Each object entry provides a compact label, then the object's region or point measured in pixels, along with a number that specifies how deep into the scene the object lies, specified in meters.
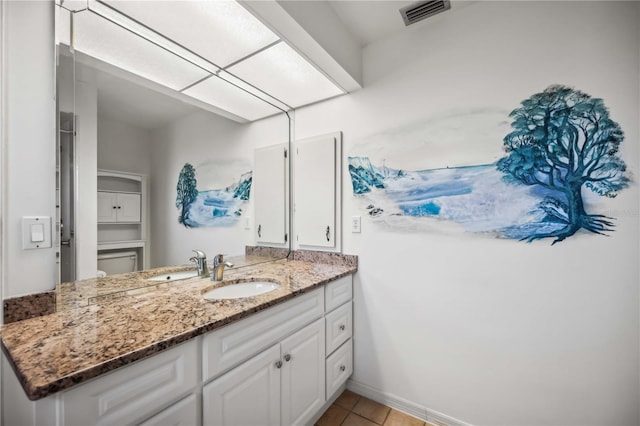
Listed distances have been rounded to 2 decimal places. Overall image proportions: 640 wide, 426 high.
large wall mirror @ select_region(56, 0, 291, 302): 1.12
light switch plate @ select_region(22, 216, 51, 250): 0.93
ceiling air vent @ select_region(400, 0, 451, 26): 1.53
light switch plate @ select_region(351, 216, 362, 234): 1.92
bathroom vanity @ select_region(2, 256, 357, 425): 0.69
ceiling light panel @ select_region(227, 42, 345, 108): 1.65
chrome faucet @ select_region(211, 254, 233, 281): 1.57
